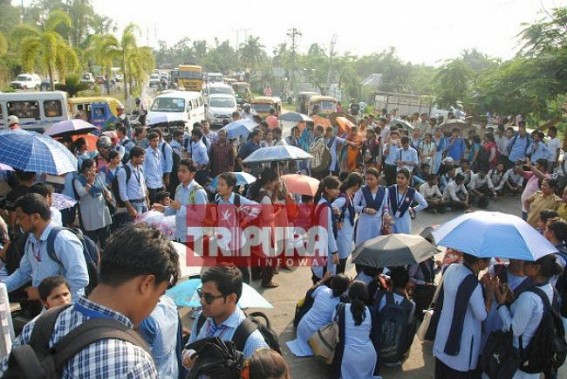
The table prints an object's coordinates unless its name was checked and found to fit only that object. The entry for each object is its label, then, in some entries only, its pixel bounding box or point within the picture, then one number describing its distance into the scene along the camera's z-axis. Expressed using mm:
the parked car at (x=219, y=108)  22484
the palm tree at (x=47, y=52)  21750
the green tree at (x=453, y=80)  21156
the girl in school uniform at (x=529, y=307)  3264
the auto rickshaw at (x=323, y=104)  24547
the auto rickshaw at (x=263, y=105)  24219
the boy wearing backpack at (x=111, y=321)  1331
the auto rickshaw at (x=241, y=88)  39844
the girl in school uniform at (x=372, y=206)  5773
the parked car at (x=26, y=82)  30466
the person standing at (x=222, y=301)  2672
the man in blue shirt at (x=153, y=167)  7809
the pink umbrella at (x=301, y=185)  6258
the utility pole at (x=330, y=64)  43634
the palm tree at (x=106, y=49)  25094
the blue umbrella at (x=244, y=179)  6388
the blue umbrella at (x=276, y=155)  7297
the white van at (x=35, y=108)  13234
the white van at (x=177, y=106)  18061
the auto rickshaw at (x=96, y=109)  15856
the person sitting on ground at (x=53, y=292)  2971
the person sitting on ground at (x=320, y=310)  4219
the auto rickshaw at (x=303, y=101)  29389
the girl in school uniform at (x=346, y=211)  5398
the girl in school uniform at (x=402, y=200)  5824
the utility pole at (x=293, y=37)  42078
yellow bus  38219
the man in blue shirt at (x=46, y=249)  3096
